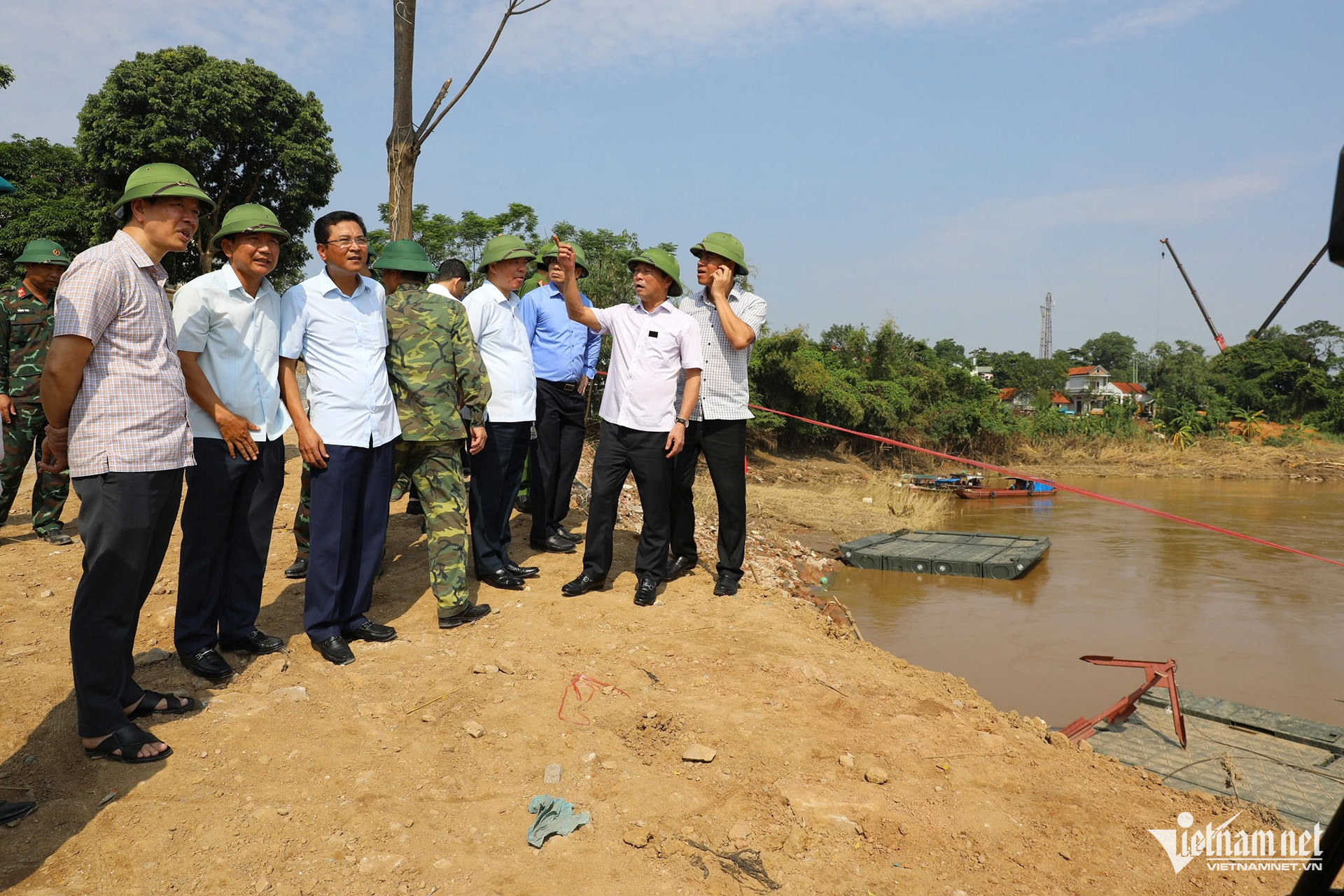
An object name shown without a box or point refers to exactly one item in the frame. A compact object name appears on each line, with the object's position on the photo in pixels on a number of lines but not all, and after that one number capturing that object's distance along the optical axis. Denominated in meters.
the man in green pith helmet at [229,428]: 3.31
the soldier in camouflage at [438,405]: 4.03
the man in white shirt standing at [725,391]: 4.57
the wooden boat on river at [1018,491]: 16.95
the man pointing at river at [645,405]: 4.45
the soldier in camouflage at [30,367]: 5.61
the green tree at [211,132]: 16.55
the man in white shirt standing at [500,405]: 4.67
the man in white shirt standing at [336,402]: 3.64
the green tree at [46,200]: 17.30
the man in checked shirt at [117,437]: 2.64
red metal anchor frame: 4.33
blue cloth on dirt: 2.55
